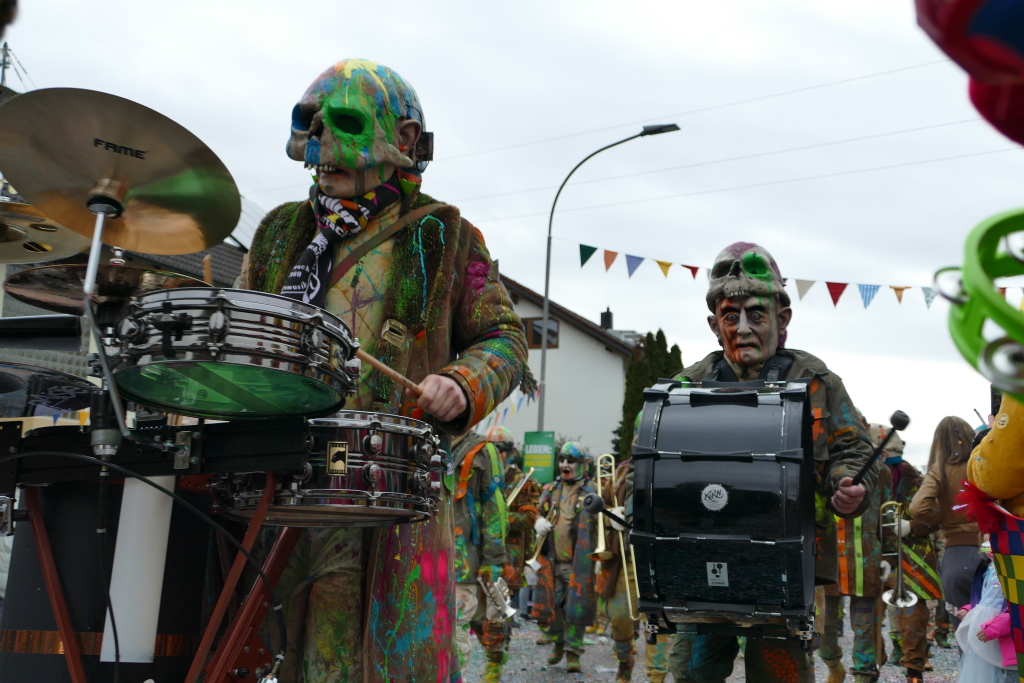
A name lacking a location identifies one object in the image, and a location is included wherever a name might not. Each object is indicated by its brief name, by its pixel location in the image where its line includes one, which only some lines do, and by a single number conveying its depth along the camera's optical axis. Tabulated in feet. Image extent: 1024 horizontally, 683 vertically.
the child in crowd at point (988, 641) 13.14
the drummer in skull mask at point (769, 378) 13.92
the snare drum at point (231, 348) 6.85
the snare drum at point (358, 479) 7.82
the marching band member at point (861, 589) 27.50
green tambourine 2.92
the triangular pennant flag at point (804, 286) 47.01
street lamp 53.06
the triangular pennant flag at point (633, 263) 54.85
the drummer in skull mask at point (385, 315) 9.10
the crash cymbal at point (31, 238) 9.86
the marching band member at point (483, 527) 28.71
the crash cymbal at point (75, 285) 8.29
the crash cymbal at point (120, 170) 7.80
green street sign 60.03
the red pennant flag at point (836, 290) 47.02
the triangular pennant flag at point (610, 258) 57.00
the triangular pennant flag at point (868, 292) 47.60
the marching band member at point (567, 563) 35.86
